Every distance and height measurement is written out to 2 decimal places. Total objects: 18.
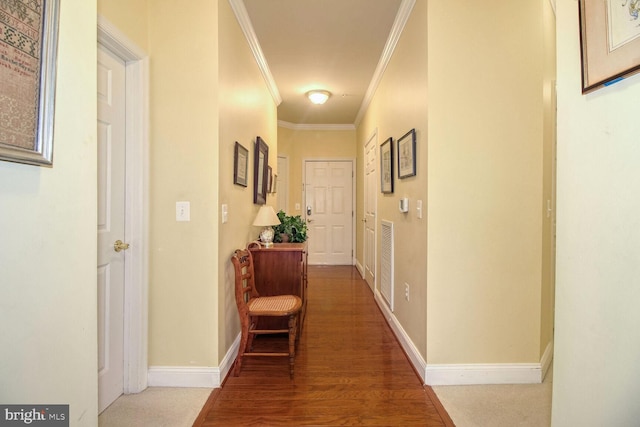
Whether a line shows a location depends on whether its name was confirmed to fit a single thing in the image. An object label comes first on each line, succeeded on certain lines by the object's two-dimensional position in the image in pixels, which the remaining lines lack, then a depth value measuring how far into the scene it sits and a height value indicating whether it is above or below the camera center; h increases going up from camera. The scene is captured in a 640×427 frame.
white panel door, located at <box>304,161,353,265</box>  5.68 +0.30
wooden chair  2.03 -0.66
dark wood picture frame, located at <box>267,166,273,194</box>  3.65 +0.45
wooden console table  2.54 -0.49
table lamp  2.59 -0.07
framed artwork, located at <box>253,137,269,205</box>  2.87 +0.44
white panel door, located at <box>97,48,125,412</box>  1.60 -0.06
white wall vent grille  2.84 -0.52
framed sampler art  0.76 +0.37
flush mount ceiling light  3.97 +1.59
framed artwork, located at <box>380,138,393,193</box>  2.86 +0.49
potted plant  3.11 -0.19
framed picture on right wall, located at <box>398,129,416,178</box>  2.15 +0.46
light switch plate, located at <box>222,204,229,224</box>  1.98 +0.00
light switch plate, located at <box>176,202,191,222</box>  1.87 +0.01
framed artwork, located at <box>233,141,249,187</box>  2.21 +0.39
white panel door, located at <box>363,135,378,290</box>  3.82 +0.07
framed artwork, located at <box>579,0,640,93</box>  0.71 +0.45
